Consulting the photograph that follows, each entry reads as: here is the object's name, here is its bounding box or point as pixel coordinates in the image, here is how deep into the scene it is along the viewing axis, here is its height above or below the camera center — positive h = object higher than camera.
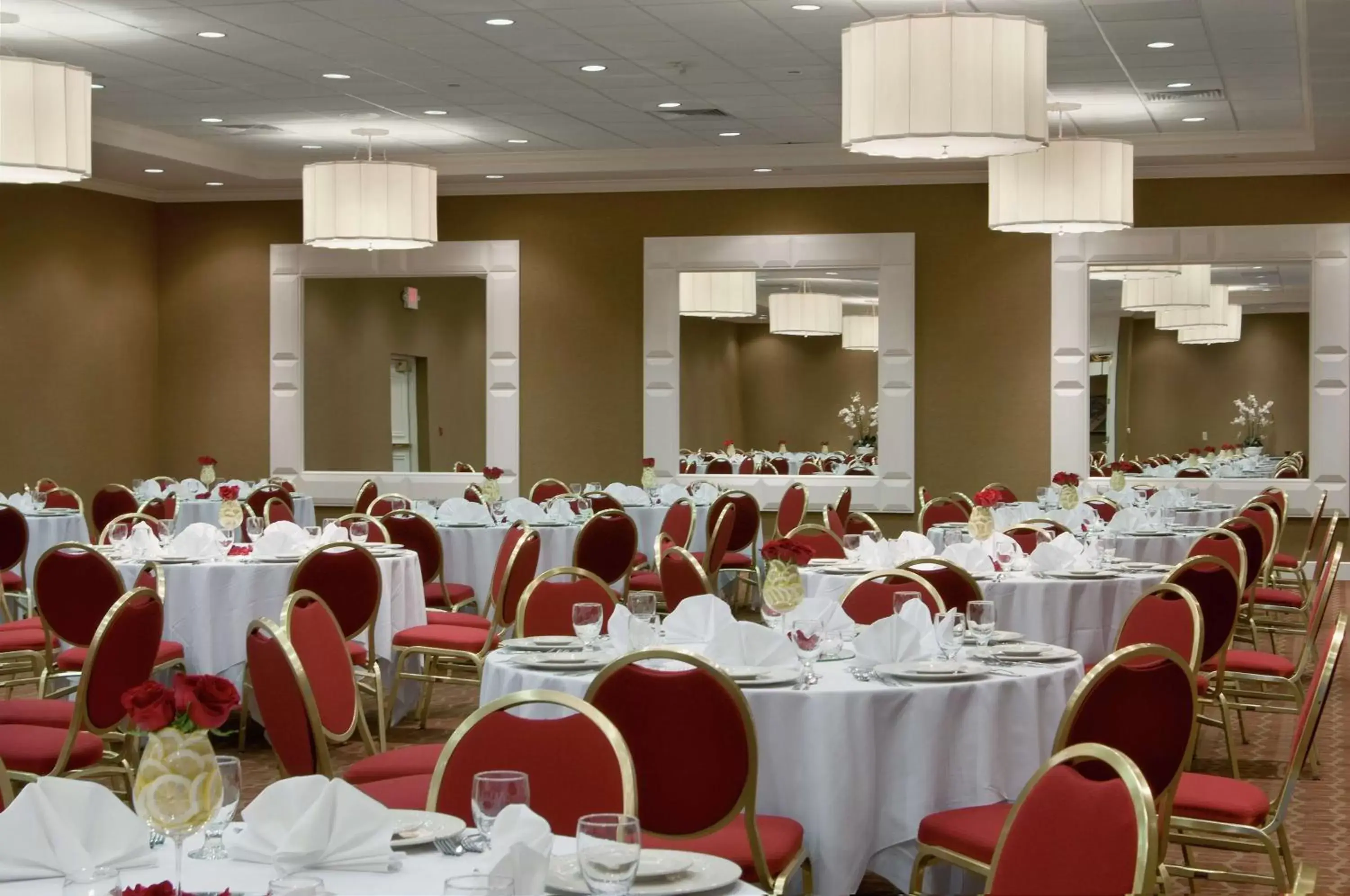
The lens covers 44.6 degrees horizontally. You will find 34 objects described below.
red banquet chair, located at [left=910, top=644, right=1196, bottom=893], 3.64 -0.69
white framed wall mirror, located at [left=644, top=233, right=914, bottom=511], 14.29 +0.46
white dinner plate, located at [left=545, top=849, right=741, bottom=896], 2.46 -0.72
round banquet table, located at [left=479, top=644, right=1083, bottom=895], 4.14 -0.88
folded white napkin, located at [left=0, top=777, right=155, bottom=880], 2.42 -0.63
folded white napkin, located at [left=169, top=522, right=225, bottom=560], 7.51 -0.61
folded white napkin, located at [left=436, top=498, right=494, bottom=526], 9.77 -0.60
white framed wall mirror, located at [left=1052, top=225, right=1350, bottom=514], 13.59 +0.52
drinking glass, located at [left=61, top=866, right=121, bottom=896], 2.27 -0.66
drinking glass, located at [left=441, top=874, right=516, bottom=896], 1.98 -0.63
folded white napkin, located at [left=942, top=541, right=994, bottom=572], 7.06 -0.61
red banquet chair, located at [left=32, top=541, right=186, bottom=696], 6.51 -0.72
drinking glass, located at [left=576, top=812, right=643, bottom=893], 2.09 -0.56
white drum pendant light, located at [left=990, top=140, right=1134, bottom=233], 9.85 +1.39
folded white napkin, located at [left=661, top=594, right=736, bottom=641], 4.82 -0.60
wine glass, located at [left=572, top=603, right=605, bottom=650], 4.61 -0.58
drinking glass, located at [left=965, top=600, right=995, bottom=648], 4.65 -0.58
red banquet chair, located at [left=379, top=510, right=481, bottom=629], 8.66 -0.69
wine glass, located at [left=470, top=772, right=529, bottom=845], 2.45 -0.57
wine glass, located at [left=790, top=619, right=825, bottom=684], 4.30 -0.60
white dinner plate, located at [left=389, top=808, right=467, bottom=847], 2.68 -0.70
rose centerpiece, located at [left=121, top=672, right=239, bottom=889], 2.38 -0.50
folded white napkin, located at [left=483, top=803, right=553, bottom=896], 2.26 -0.62
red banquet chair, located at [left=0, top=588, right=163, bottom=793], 4.91 -0.89
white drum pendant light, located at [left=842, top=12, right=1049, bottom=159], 6.88 +1.41
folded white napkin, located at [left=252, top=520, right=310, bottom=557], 7.65 -0.60
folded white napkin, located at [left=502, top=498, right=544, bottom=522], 10.07 -0.60
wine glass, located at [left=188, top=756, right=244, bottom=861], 2.51 -0.63
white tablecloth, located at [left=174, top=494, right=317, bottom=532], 12.05 -0.73
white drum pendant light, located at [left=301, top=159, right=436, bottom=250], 11.35 +1.46
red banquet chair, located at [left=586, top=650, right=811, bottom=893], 3.73 -0.77
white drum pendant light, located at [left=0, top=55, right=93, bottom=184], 8.12 +1.46
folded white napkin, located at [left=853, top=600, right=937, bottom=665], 4.42 -0.61
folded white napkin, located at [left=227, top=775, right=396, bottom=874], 2.52 -0.65
